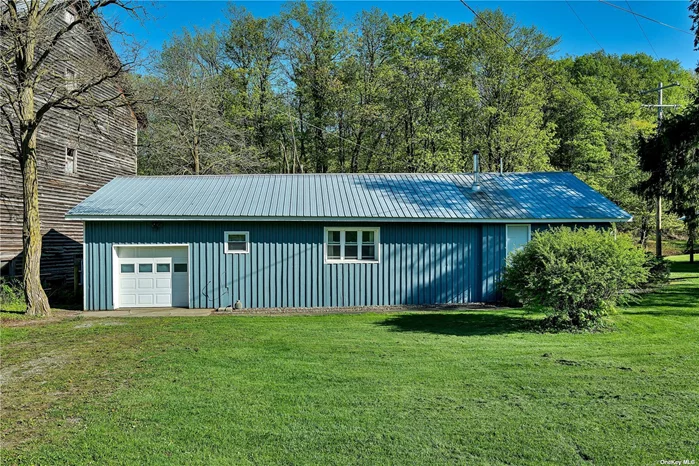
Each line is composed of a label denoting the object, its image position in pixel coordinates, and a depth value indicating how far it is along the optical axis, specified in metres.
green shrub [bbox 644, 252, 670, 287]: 15.34
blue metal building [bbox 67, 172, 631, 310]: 13.01
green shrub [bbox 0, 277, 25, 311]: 12.66
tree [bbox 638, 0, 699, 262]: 13.59
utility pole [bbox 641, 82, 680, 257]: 21.56
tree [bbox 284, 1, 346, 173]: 29.11
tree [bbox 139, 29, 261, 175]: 23.34
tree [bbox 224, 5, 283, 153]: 28.62
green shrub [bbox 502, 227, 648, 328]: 8.63
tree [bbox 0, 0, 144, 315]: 11.09
